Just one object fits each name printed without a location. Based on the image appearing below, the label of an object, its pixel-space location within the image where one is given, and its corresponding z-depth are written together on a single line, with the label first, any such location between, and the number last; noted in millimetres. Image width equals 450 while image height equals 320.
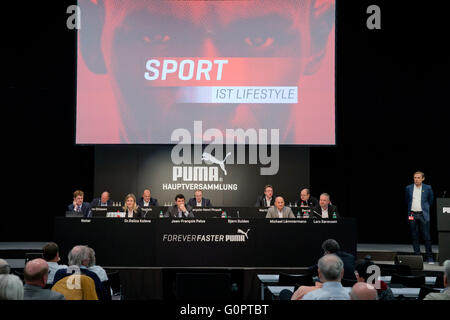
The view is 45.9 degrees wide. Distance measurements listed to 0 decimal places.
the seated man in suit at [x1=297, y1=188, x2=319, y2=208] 10500
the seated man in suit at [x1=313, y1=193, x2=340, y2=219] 8906
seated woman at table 8883
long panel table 7785
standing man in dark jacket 9148
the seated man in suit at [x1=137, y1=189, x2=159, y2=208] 10703
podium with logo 8820
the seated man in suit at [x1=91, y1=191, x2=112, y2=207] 10641
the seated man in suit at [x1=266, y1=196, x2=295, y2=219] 8770
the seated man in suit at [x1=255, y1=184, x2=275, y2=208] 10406
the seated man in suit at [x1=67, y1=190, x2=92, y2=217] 9790
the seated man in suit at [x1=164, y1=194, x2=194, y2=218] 8914
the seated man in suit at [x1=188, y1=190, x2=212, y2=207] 10547
